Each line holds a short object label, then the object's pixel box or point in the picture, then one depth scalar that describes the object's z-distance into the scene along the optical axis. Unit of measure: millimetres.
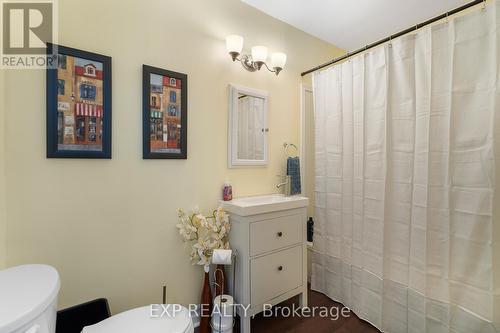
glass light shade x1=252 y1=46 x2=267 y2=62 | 1840
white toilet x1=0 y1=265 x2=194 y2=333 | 750
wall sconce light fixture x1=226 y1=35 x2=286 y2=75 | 1708
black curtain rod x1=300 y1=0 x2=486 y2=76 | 1305
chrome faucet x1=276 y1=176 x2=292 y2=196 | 2115
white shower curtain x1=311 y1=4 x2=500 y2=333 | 1285
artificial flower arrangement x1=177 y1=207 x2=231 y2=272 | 1588
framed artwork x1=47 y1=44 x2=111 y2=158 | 1223
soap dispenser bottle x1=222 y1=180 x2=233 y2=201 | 1801
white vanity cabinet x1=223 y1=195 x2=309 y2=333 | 1612
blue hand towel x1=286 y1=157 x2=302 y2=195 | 2135
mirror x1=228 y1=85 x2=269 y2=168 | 1862
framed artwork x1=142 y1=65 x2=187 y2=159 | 1483
